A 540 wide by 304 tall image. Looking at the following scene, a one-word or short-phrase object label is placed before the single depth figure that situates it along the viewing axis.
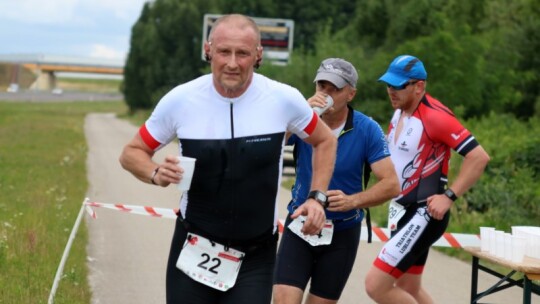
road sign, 53.88
